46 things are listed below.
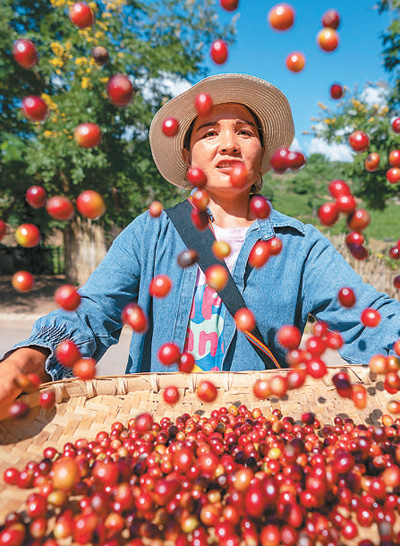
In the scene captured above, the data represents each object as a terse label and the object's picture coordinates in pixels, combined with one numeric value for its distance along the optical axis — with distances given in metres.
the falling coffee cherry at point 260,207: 0.30
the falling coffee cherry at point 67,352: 0.28
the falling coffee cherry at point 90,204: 0.26
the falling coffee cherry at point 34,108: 0.25
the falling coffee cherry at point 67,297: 0.27
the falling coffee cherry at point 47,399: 0.29
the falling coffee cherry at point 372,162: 0.30
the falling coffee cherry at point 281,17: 0.25
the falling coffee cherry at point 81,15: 0.24
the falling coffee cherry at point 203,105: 0.28
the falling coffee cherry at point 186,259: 0.30
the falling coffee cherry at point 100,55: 0.25
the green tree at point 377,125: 4.83
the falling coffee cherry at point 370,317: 0.30
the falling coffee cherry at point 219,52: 0.27
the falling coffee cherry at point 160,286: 0.30
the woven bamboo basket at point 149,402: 0.30
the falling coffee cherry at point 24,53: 0.24
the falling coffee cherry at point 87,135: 0.26
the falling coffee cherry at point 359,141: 0.29
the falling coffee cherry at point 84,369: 0.30
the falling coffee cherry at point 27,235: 0.27
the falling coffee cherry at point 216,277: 0.31
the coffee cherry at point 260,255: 0.29
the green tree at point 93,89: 4.92
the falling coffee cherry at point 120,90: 0.26
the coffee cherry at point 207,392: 0.31
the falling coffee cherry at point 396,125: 0.29
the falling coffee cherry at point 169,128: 0.29
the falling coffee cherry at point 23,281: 0.28
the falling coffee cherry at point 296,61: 0.27
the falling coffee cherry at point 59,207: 0.26
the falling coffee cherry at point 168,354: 0.29
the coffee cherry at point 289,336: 0.31
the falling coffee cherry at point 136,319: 0.29
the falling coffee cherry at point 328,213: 0.27
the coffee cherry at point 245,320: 0.31
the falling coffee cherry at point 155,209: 0.34
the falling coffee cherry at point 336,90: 0.28
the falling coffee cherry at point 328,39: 0.26
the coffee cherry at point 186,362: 0.30
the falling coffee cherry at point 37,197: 0.26
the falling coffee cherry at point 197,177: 0.30
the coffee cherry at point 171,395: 0.31
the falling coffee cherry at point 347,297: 0.30
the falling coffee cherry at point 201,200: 0.30
